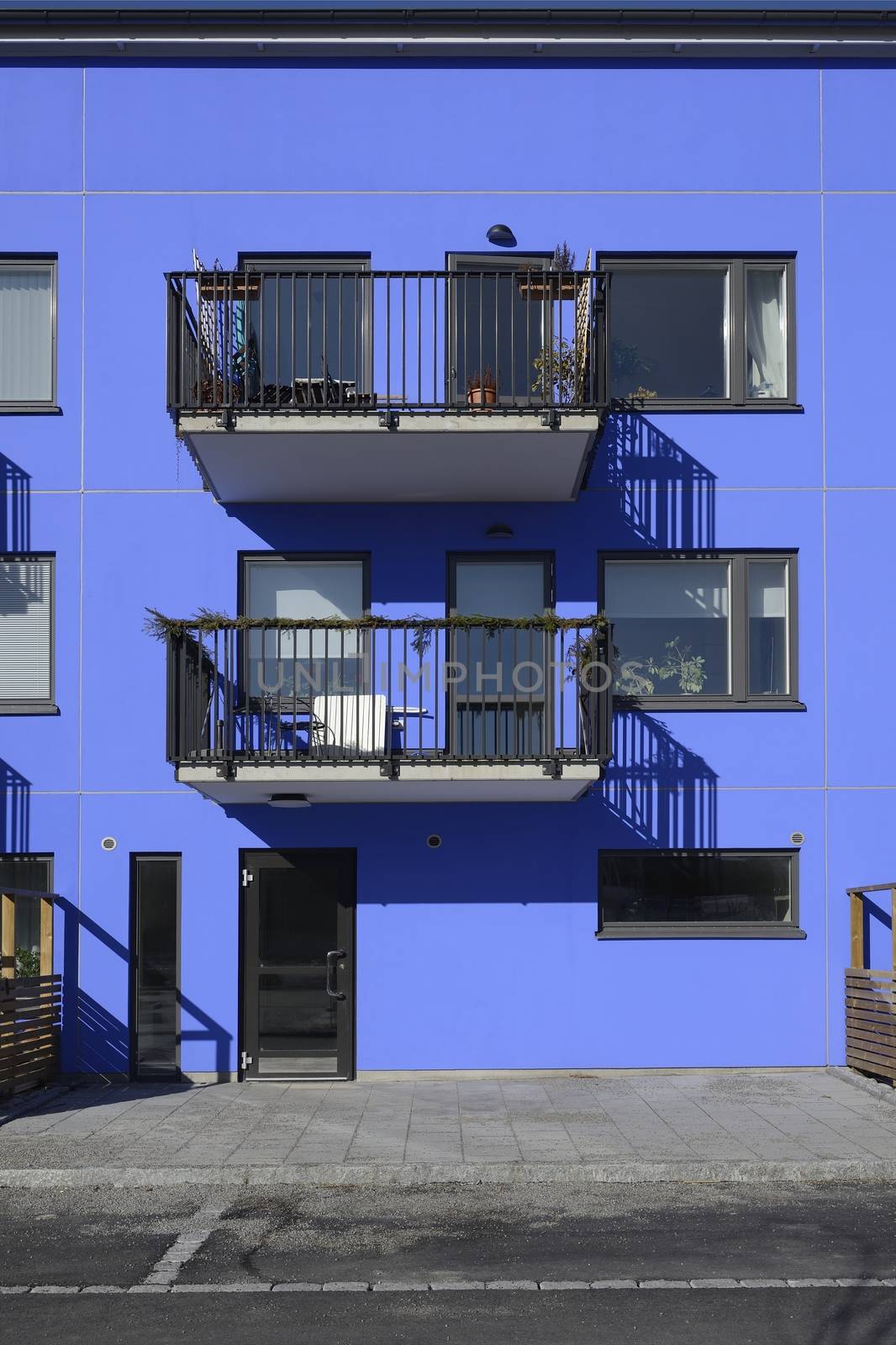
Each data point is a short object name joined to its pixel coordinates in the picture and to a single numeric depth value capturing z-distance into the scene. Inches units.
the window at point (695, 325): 591.5
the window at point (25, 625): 581.0
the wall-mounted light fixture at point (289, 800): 544.1
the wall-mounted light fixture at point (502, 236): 584.1
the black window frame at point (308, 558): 580.4
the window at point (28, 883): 575.5
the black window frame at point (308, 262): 586.9
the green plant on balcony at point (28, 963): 562.3
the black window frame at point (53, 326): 582.9
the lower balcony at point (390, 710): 512.1
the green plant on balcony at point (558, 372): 543.5
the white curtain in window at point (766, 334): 593.6
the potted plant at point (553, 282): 535.2
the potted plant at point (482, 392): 533.0
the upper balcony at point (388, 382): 518.3
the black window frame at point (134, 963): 566.6
